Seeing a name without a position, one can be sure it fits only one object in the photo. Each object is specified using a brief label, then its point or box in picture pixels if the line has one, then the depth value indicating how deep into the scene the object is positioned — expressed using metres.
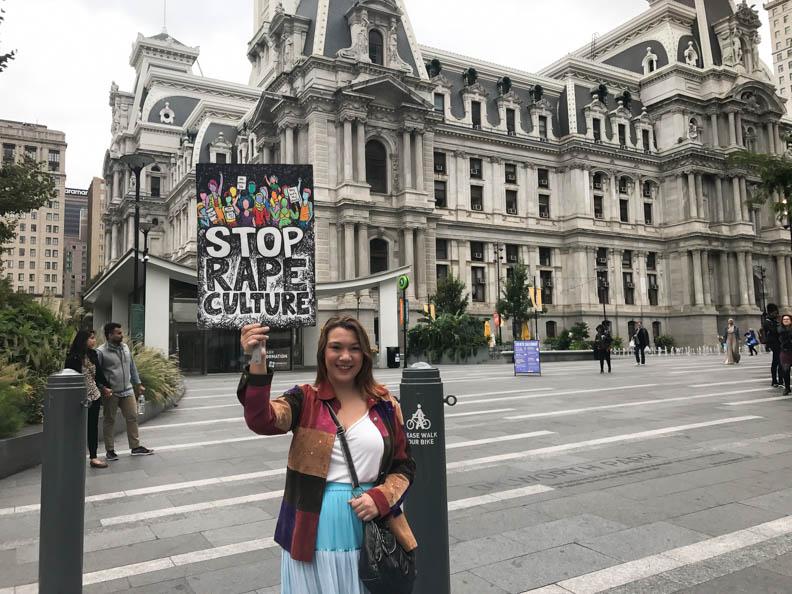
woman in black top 8.86
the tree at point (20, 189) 17.77
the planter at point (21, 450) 8.48
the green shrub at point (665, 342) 61.53
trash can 33.72
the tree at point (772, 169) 18.91
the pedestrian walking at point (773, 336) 16.07
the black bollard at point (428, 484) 3.68
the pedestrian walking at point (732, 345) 27.44
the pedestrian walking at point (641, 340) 29.44
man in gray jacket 9.35
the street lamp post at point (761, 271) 68.43
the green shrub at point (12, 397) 8.81
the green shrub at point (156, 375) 14.42
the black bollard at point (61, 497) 3.74
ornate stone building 47.16
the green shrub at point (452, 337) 38.44
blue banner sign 25.19
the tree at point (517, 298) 46.69
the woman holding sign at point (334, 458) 2.76
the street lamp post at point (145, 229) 26.22
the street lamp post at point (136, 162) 23.15
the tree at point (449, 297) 44.81
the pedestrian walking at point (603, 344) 24.69
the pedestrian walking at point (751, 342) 41.88
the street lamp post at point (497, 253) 57.45
